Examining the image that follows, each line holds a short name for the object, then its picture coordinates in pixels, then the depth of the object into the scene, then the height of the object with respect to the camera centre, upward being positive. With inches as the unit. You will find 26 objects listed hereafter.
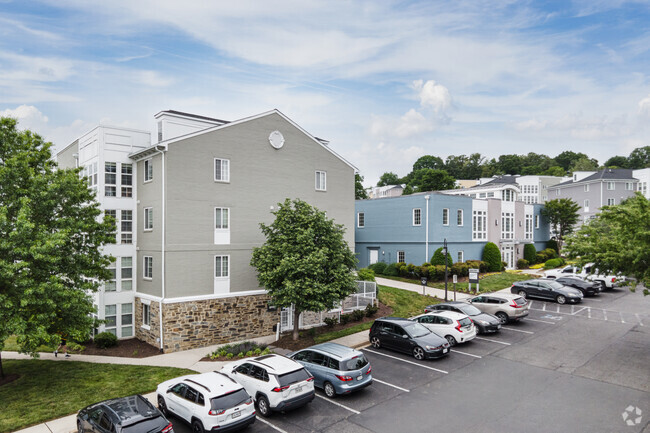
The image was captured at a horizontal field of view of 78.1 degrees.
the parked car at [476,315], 839.1 -204.7
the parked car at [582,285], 1217.4 -201.2
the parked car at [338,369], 539.8 -206.7
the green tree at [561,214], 1950.1 +28.0
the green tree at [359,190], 2495.7 +194.0
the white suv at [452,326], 763.4 -206.8
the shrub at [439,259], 1405.0 -135.8
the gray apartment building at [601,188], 2452.0 +193.9
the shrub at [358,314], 975.6 -229.9
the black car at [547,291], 1118.4 -204.3
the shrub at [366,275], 1144.2 -156.5
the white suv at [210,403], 433.7 -205.4
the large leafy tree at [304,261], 753.6 -78.2
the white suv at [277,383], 489.4 -205.4
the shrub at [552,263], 1724.9 -188.2
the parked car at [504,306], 911.0 -200.5
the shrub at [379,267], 1551.4 -182.3
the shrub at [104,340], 848.9 -250.8
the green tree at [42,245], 546.6 -33.8
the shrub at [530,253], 1819.6 -153.5
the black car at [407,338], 690.2 -212.9
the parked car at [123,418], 394.6 -200.3
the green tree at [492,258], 1579.7 -150.0
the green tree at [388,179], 4596.5 +476.2
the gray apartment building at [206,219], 813.9 +4.8
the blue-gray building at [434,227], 1476.4 -27.9
